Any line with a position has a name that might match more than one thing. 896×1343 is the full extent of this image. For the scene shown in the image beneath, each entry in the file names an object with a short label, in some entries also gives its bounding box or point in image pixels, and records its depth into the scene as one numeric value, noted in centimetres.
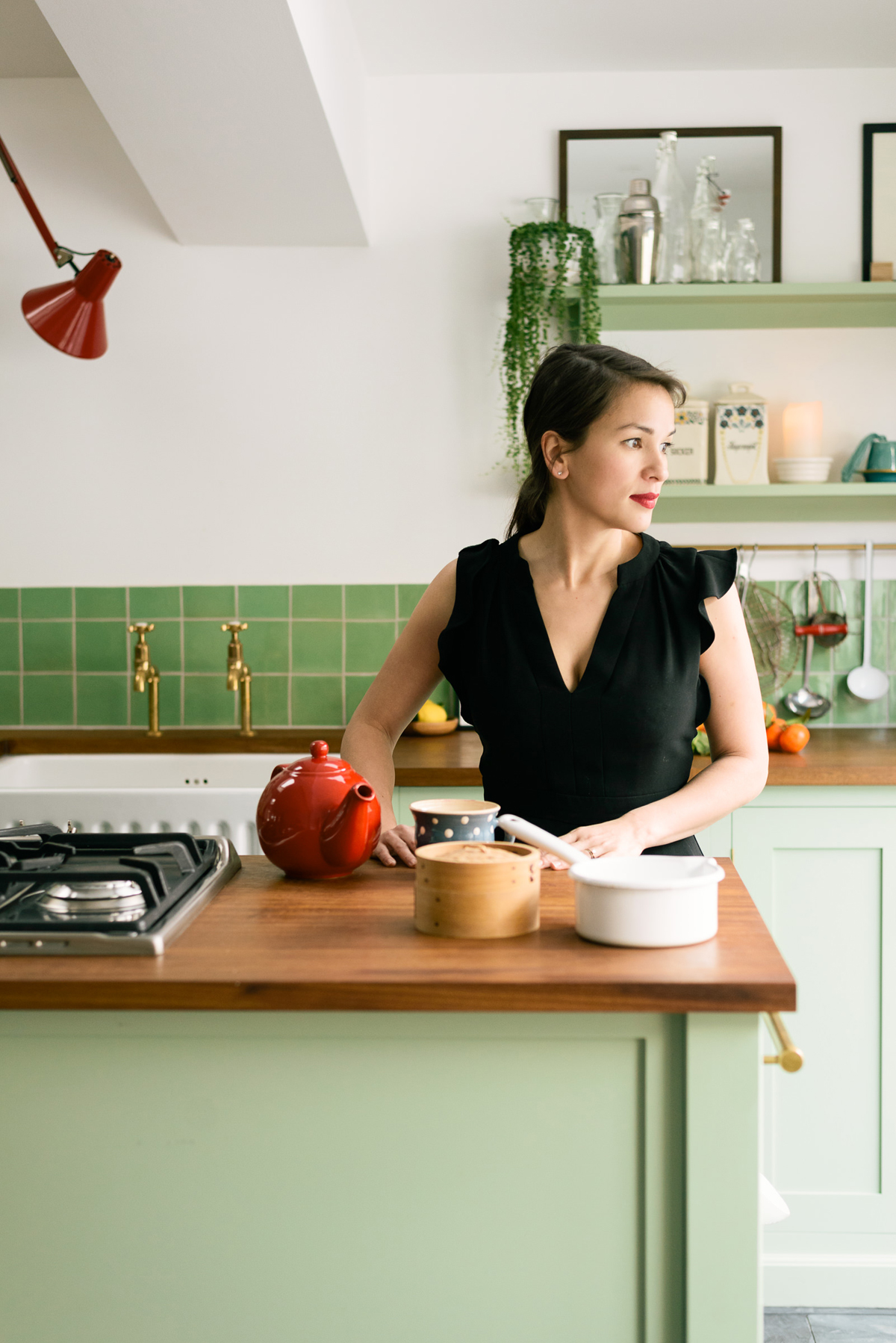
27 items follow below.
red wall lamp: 274
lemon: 283
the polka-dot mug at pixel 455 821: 126
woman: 156
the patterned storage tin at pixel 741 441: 285
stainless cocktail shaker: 278
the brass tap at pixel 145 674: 292
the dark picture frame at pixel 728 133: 294
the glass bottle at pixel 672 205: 286
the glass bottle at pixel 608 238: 284
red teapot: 128
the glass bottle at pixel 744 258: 285
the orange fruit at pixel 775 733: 246
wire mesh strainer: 297
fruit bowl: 281
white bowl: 283
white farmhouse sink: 242
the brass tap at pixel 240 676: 290
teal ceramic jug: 281
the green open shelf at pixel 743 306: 275
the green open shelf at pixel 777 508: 294
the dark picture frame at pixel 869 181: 295
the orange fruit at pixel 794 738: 244
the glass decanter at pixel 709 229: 282
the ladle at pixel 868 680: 296
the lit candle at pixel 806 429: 286
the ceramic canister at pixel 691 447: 285
